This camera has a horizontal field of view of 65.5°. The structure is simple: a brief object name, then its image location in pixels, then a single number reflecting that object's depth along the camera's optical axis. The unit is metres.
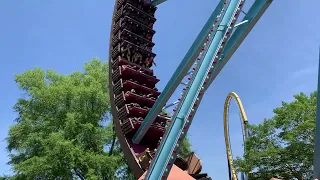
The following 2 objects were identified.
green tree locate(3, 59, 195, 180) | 11.57
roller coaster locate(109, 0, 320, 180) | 6.51
